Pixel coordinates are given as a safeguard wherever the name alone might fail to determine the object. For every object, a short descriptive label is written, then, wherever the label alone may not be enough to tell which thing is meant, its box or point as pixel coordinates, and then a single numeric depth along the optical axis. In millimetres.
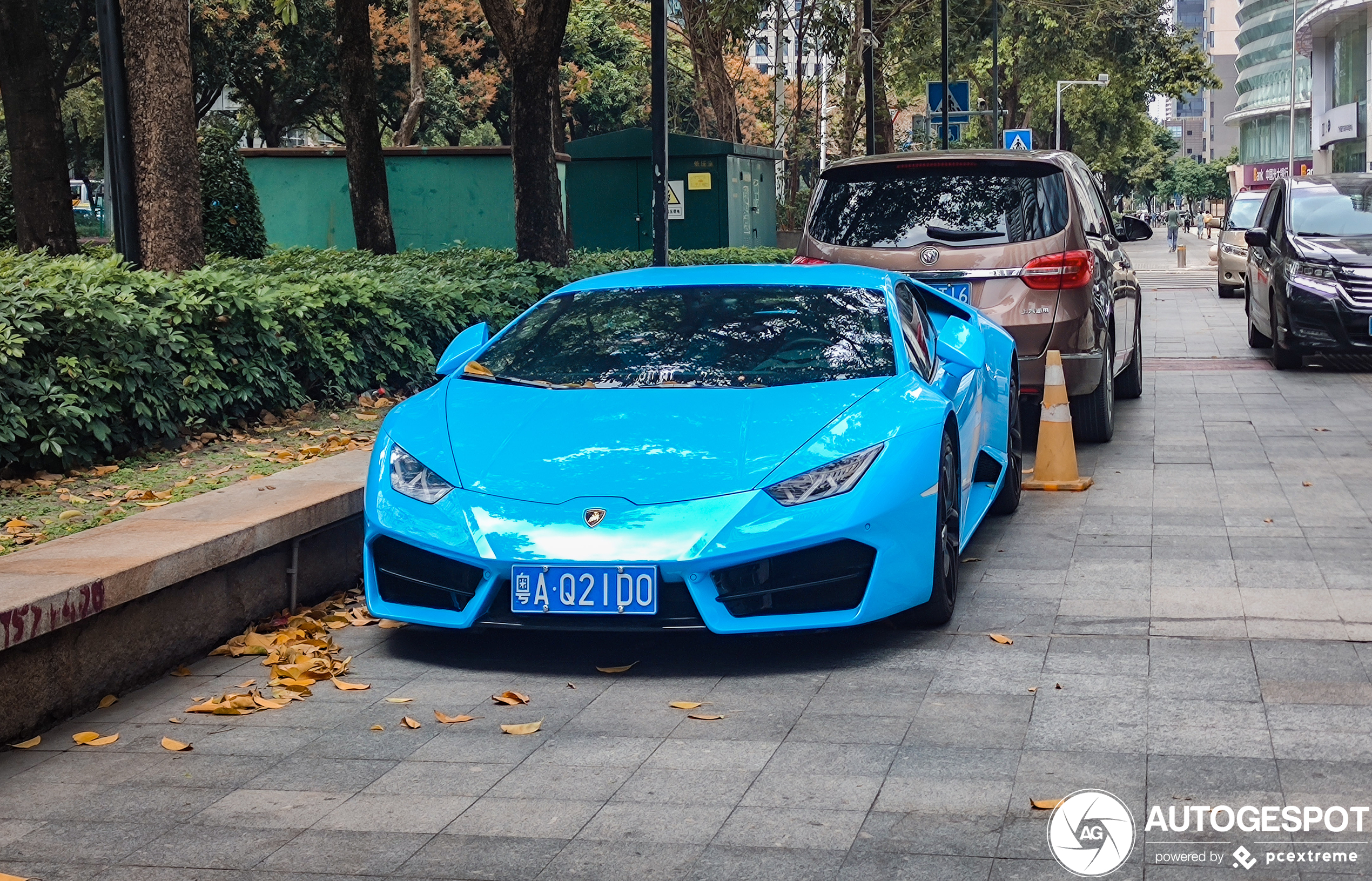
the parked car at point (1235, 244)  24984
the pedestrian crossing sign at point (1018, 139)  36844
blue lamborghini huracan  5215
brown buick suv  9461
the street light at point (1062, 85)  56219
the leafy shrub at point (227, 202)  18312
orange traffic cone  8938
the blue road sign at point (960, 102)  30719
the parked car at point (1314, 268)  13938
